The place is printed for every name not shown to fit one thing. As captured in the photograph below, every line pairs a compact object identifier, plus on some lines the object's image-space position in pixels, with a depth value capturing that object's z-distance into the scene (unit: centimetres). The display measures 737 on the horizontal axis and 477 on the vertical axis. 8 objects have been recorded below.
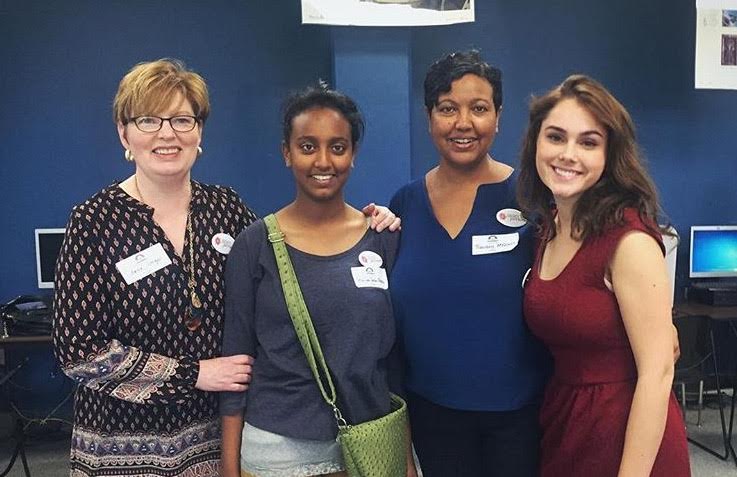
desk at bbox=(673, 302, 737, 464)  349
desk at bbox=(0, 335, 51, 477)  319
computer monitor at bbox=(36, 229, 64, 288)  366
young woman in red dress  133
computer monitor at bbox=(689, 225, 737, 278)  411
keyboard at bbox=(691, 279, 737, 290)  389
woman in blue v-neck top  154
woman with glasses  144
